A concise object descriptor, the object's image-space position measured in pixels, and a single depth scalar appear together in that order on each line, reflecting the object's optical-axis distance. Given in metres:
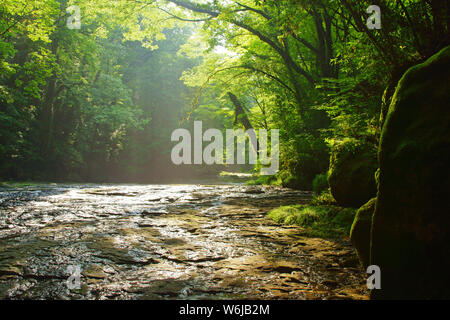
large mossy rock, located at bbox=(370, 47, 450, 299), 1.79
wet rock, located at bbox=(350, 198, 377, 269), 2.66
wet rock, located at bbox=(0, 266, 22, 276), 2.62
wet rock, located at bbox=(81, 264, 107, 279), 2.61
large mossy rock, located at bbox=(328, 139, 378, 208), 4.85
